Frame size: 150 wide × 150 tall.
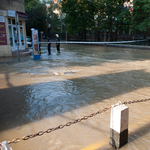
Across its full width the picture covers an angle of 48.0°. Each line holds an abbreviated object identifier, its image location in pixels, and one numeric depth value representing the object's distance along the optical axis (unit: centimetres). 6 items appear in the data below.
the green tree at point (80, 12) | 3262
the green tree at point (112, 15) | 2581
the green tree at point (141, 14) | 2213
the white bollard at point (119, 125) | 287
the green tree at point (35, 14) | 4756
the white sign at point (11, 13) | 1451
